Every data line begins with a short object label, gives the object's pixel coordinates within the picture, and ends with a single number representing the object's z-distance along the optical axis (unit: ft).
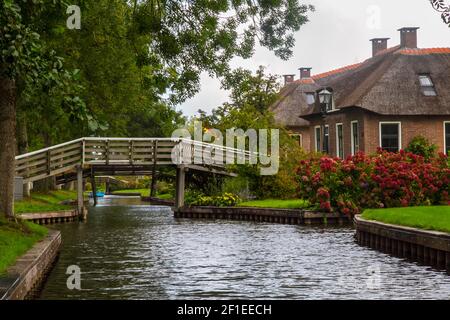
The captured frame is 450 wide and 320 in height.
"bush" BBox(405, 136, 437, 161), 134.10
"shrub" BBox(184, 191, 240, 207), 112.88
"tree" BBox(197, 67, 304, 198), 114.01
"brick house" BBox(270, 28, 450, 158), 138.82
